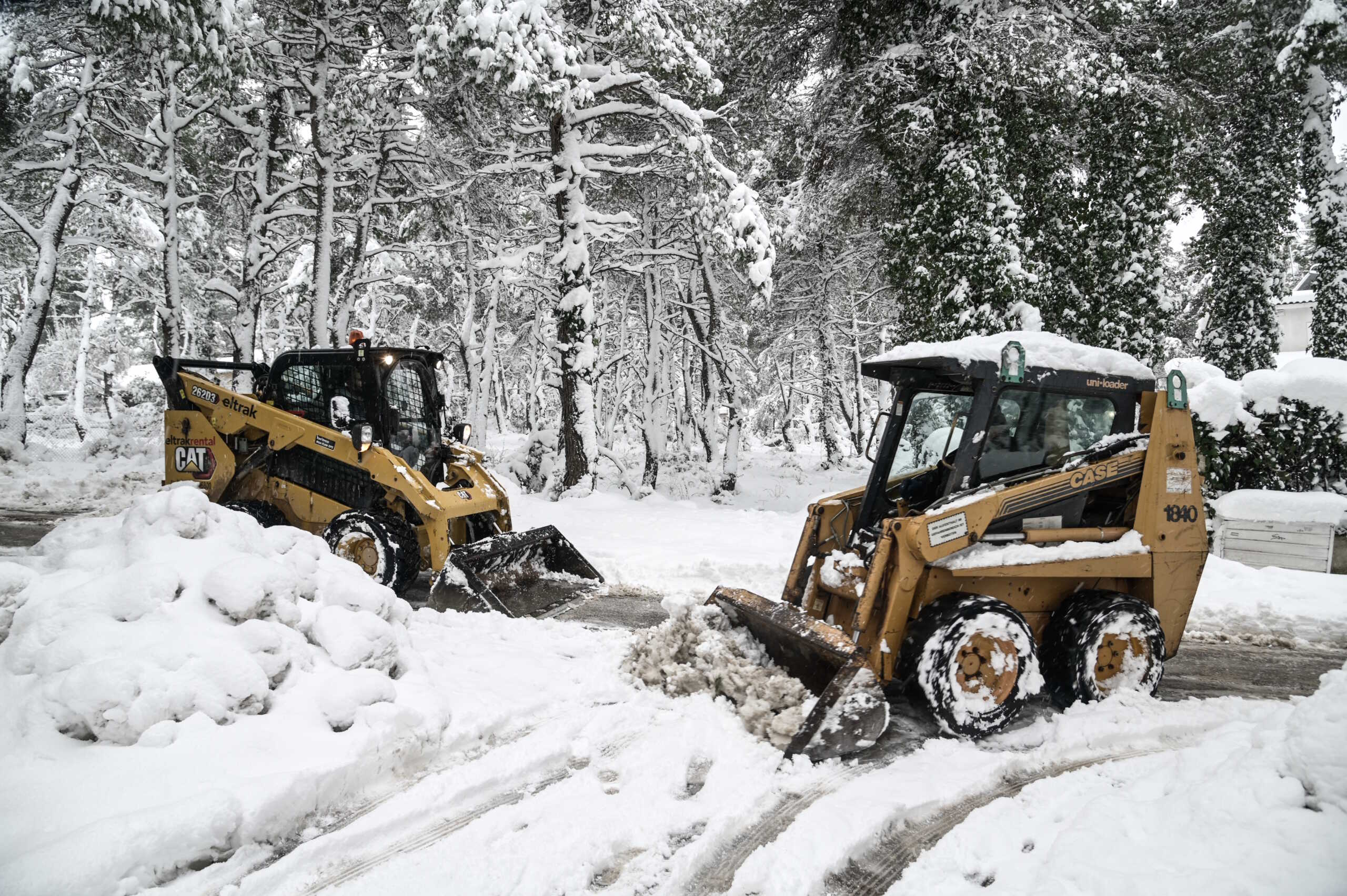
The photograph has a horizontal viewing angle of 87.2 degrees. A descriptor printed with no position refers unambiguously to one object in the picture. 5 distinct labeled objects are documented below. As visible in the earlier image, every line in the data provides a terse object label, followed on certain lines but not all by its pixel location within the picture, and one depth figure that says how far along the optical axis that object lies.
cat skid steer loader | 6.32
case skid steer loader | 3.83
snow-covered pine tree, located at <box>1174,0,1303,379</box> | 12.12
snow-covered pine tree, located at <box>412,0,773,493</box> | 8.85
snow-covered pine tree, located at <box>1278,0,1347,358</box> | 12.98
